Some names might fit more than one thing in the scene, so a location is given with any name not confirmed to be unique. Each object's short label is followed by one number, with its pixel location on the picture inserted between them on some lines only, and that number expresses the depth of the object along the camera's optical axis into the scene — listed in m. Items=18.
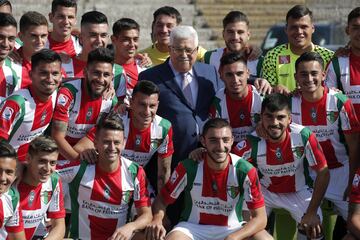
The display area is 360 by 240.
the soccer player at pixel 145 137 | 8.63
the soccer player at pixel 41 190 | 7.98
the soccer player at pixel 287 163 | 8.55
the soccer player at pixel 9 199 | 7.66
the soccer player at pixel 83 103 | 8.58
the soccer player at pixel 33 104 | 8.34
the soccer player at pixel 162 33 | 10.10
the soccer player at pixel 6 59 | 8.88
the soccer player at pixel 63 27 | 9.95
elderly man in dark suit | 8.90
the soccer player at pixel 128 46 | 9.53
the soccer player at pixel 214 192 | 8.29
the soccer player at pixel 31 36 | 9.26
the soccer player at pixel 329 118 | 8.84
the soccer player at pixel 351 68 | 9.20
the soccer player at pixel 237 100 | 8.83
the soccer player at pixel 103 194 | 8.44
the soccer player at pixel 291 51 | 9.48
